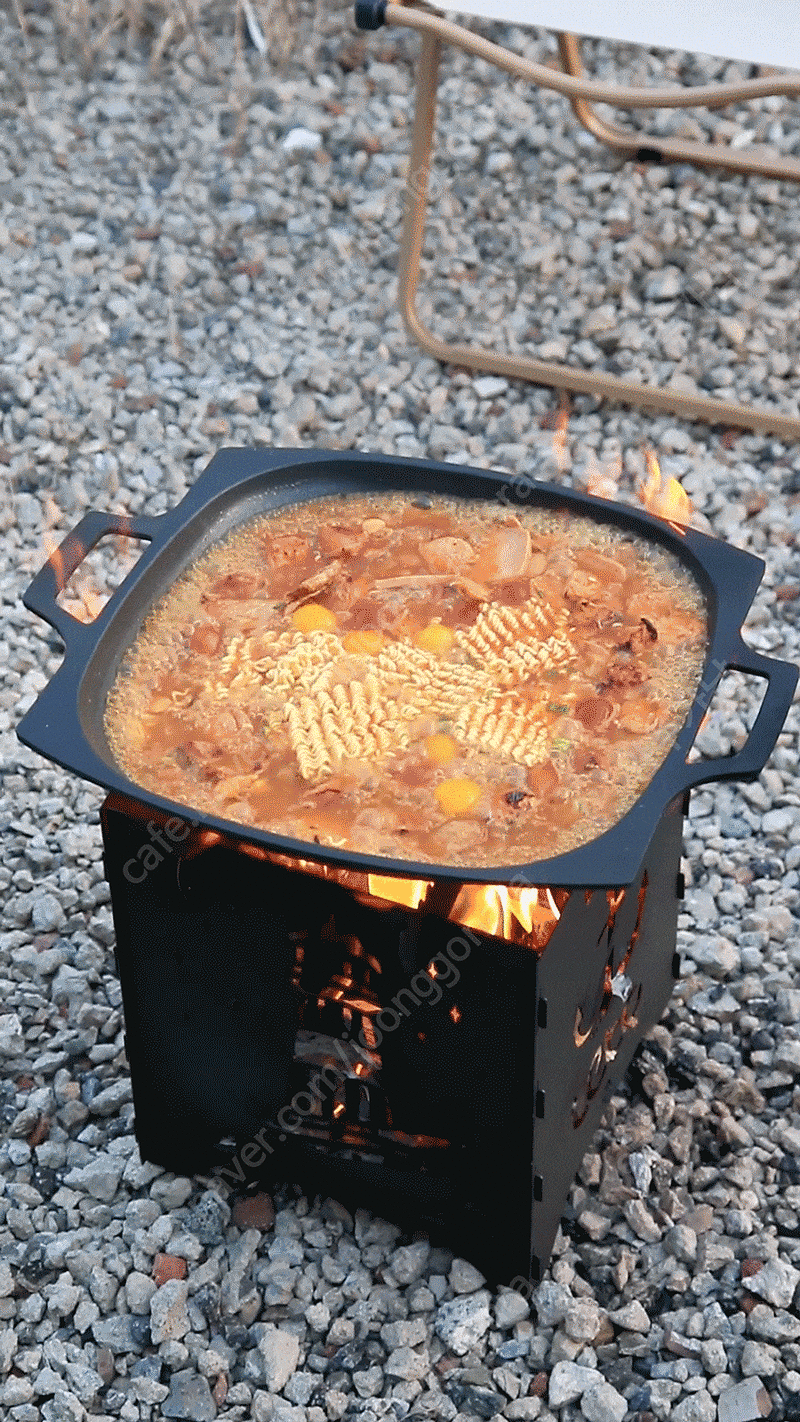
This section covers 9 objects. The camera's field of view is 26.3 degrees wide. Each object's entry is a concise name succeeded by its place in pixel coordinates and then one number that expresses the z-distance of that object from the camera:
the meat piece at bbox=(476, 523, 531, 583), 2.39
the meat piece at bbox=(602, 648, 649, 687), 2.21
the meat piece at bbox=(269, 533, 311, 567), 2.42
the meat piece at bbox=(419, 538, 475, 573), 2.40
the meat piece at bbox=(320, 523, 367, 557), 2.43
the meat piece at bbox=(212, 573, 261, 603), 2.37
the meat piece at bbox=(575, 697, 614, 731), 2.15
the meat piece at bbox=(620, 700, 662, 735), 2.14
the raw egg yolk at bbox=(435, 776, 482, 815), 2.04
